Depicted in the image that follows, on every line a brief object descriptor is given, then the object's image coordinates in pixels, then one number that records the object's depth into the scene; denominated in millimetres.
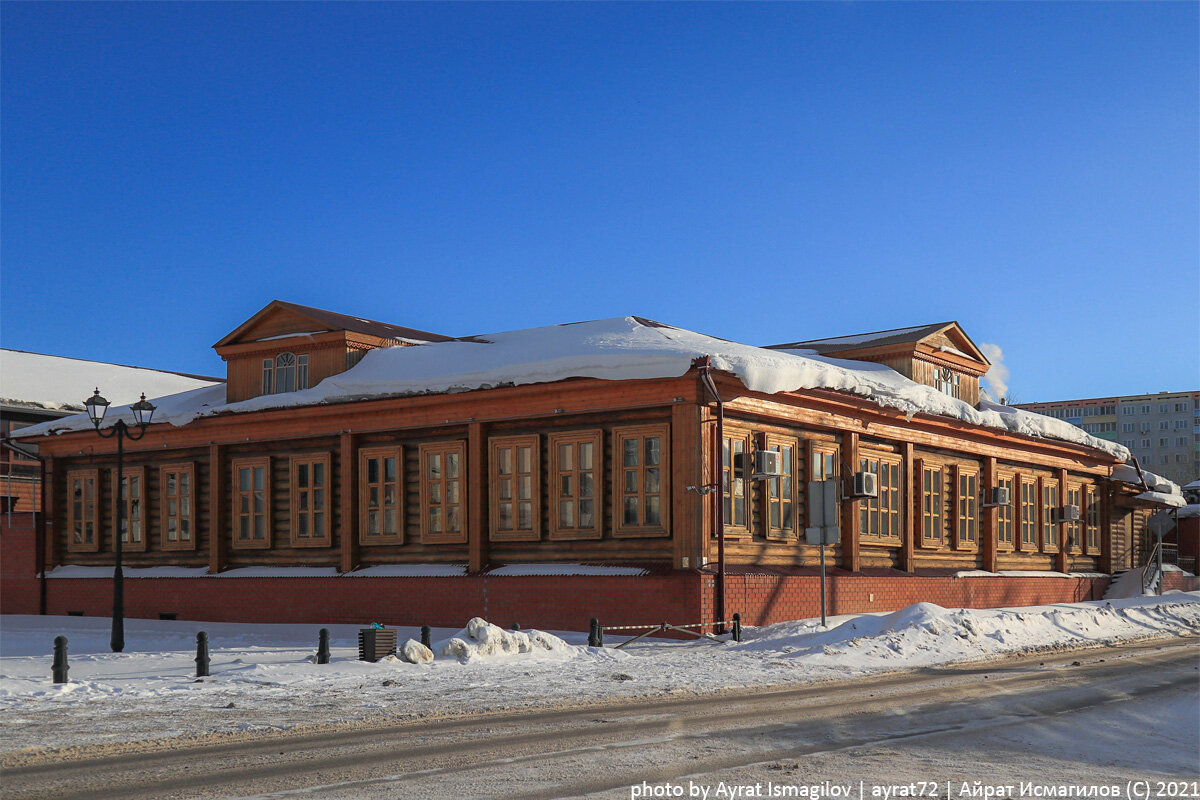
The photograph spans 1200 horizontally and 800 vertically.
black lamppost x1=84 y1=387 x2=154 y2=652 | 23672
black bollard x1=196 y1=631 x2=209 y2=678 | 18000
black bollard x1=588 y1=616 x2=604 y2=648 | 21438
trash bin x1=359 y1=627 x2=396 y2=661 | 19906
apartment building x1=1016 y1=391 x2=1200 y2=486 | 148875
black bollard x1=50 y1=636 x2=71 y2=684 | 16891
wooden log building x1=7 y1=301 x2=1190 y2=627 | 24984
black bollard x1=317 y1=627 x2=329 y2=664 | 19641
